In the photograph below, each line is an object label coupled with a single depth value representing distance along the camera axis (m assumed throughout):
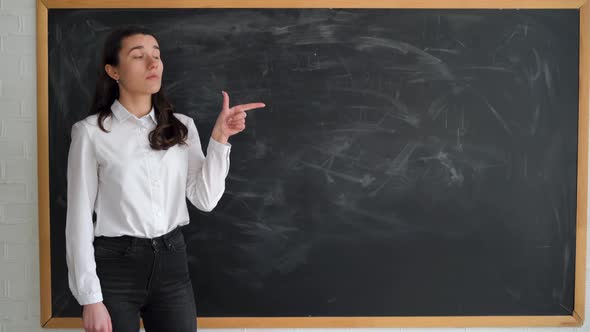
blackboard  2.35
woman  1.62
